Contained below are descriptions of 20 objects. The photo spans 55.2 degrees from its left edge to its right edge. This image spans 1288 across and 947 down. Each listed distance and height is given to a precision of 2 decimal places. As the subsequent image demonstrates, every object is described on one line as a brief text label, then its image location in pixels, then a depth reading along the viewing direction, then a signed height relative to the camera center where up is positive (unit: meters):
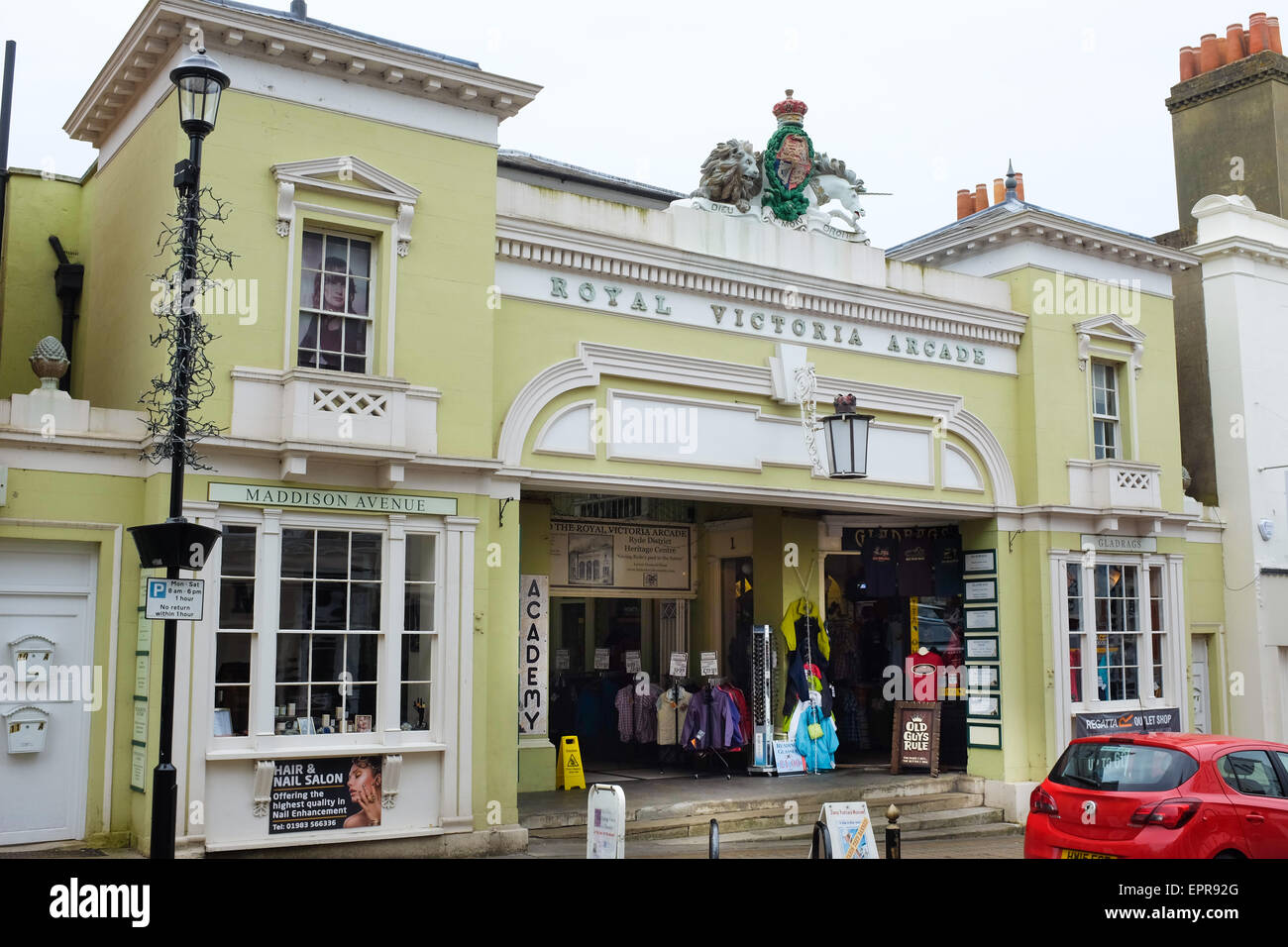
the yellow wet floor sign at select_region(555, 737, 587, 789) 15.80 -1.65
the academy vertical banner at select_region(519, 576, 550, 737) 15.76 -0.27
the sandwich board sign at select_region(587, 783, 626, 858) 9.24 -1.41
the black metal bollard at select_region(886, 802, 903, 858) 9.44 -1.54
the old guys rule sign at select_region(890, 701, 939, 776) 16.73 -1.39
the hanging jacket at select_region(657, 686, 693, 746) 17.20 -1.10
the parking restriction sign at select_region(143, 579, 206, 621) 8.54 +0.27
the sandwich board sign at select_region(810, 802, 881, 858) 9.52 -1.51
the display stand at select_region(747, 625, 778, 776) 16.72 -0.91
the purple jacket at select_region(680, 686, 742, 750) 16.44 -1.13
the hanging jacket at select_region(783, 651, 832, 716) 17.00 -0.63
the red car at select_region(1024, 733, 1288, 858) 9.34 -1.30
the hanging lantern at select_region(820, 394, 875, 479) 14.57 +2.26
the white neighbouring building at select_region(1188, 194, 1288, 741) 19.17 +3.15
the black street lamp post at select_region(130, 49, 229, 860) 8.48 +1.67
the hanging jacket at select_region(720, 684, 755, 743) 16.72 -1.05
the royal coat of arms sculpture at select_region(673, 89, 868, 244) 15.41 +5.73
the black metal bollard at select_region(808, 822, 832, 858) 9.33 -1.57
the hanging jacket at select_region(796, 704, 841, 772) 16.97 -1.49
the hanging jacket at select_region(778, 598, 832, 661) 17.38 +0.26
